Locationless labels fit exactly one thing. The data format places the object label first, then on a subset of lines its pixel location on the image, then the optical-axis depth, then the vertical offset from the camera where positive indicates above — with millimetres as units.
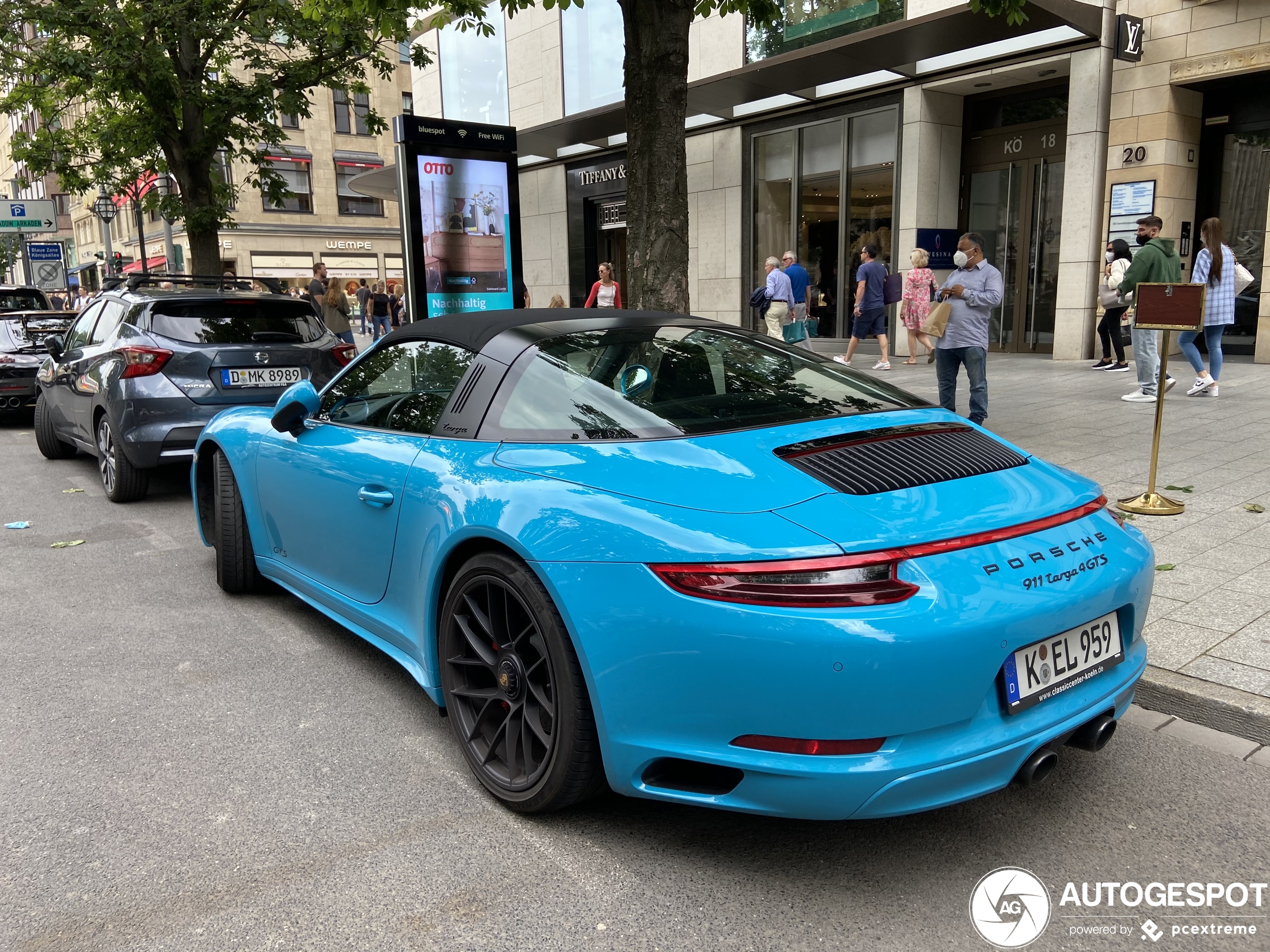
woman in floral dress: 13750 -153
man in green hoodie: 9297 +41
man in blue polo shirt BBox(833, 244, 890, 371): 13922 -263
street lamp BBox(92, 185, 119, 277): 27594 +2462
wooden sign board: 5395 -158
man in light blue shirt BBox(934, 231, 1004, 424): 8047 -232
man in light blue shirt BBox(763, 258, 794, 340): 13648 -192
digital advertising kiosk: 10953 +893
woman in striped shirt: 9680 -189
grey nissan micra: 7066 -539
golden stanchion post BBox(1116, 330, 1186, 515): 5598 -1299
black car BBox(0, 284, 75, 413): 11586 -642
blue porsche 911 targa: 2125 -704
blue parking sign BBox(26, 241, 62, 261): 32625 +1503
